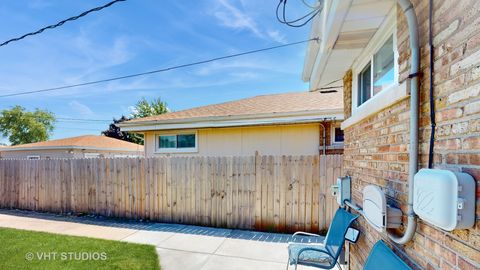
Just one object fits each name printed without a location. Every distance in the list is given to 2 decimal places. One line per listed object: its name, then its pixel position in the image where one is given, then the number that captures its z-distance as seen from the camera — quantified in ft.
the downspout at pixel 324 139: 23.86
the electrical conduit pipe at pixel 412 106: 5.22
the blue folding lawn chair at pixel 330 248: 10.22
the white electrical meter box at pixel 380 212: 6.12
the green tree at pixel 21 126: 107.86
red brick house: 3.82
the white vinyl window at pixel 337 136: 23.77
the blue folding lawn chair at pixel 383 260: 5.57
